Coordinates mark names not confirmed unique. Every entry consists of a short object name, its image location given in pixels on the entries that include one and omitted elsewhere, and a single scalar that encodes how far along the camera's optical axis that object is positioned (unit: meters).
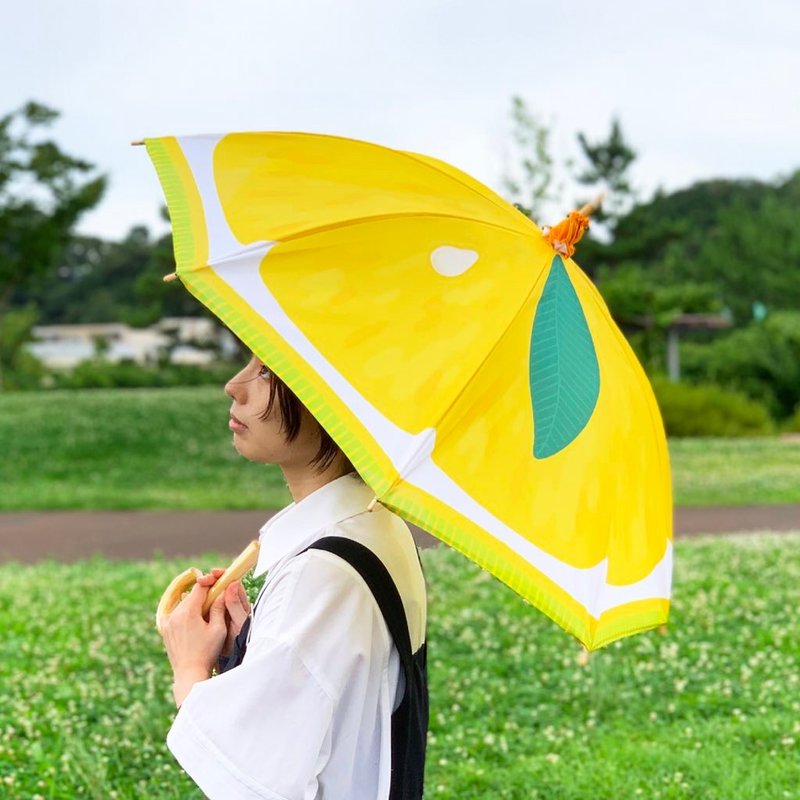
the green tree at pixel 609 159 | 44.41
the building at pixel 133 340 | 46.69
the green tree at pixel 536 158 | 30.00
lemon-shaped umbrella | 1.77
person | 1.70
